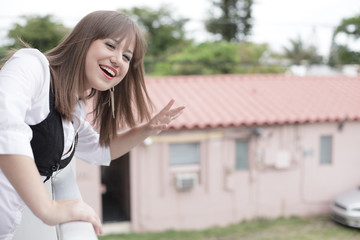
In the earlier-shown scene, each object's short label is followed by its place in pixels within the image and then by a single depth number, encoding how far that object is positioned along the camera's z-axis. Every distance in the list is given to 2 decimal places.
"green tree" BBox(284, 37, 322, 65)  18.80
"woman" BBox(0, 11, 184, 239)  0.72
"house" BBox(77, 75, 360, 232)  6.68
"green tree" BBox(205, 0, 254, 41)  19.14
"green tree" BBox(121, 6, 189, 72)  16.59
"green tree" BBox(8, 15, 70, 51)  12.73
